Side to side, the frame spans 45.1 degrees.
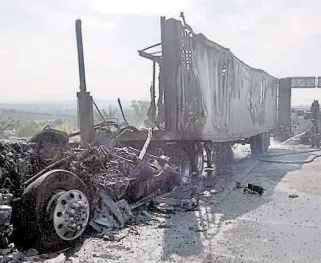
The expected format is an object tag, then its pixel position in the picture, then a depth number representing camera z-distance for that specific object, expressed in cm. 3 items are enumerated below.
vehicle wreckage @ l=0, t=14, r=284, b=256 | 448
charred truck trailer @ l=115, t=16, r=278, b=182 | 841
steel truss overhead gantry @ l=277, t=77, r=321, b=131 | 2288
